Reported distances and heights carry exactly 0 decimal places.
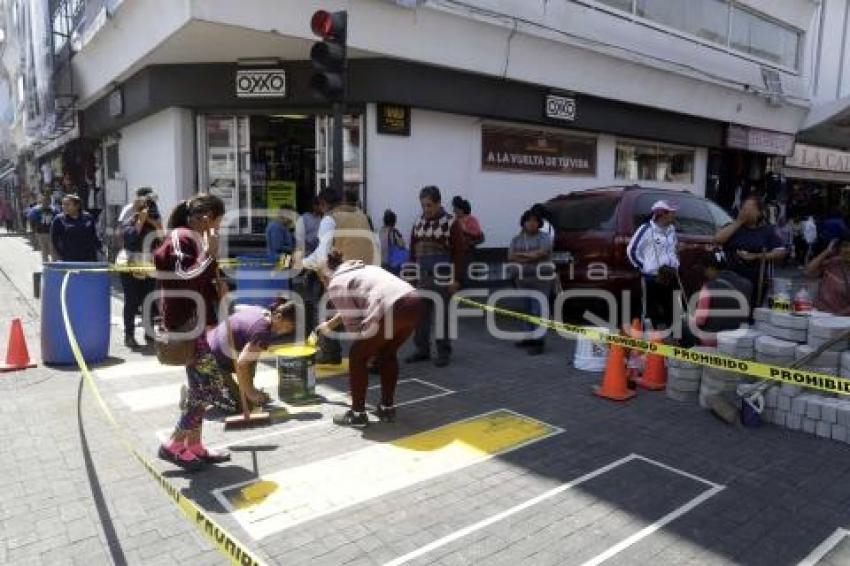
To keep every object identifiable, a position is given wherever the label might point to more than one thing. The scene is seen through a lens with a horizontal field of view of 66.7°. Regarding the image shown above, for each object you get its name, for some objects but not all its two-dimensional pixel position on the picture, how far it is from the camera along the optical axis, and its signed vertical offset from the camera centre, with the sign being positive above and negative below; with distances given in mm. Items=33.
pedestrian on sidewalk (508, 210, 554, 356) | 7410 -571
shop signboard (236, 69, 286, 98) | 10078 +1841
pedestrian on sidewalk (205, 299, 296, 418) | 4801 -990
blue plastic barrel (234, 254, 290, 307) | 7562 -926
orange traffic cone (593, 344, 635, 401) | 5785 -1518
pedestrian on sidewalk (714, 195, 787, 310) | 6758 -325
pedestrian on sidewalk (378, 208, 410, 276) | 9297 -610
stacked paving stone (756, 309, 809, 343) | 5270 -932
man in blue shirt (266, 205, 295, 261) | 8539 -480
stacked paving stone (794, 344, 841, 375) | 5039 -1159
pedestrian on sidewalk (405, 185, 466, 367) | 6695 -535
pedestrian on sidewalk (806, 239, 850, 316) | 5805 -610
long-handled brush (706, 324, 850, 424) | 4935 -1464
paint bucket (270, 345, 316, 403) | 5492 -1443
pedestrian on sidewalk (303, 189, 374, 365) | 6297 -300
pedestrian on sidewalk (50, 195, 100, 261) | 8289 -441
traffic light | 6539 +1491
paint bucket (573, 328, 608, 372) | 6672 -1508
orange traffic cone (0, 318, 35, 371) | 6551 -1561
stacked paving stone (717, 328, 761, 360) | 5535 -1131
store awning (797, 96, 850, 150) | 15572 +2285
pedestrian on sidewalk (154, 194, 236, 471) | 4062 -610
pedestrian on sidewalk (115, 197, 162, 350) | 7508 -583
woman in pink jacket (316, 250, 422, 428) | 4633 -792
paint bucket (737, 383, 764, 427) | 5066 -1526
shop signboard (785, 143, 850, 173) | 20595 +1825
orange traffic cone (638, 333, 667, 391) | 6105 -1546
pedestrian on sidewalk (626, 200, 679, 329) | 6824 -425
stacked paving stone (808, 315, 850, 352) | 4938 -885
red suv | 7871 -283
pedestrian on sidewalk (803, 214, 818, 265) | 17922 -542
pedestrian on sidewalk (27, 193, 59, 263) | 13648 -540
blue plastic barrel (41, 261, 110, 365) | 6598 -1171
